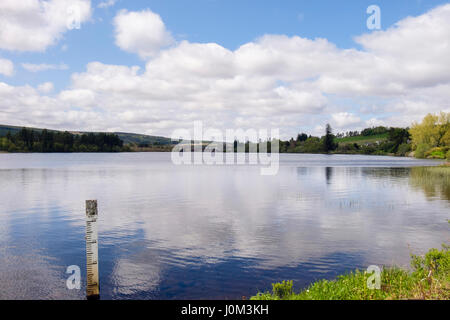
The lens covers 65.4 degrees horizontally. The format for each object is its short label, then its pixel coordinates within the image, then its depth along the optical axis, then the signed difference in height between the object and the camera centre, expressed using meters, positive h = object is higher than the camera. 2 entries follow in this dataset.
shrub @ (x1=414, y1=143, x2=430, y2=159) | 173.88 +0.38
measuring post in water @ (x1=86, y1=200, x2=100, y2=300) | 13.41 -3.85
